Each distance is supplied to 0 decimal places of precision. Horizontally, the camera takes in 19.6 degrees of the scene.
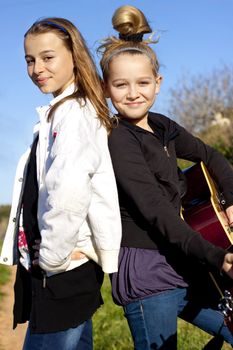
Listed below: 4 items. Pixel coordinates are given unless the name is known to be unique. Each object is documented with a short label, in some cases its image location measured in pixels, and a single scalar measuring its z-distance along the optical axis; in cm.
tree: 3192
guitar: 302
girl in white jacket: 273
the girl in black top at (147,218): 291
